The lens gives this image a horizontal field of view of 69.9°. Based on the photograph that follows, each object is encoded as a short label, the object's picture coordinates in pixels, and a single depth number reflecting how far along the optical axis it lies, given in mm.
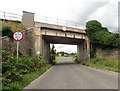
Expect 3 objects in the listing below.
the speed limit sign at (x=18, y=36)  5604
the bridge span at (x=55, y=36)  12648
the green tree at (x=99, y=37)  16414
